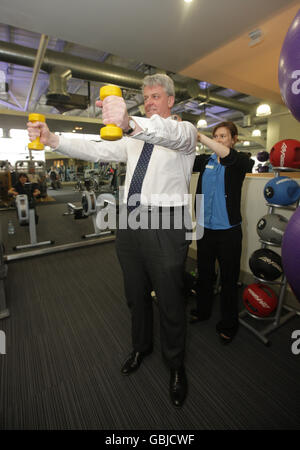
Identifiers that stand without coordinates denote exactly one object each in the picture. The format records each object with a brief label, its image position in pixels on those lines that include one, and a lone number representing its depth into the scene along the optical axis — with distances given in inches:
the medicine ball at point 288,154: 63.9
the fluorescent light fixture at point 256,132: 346.3
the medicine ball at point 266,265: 69.3
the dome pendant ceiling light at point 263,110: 205.3
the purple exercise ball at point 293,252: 33.4
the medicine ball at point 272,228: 70.3
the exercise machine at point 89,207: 157.3
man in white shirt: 44.2
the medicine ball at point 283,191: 68.1
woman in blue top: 64.2
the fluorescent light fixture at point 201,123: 269.8
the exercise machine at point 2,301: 85.4
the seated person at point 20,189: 162.2
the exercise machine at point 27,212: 147.6
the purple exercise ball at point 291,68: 30.3
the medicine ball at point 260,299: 74.3
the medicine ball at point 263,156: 114.3
